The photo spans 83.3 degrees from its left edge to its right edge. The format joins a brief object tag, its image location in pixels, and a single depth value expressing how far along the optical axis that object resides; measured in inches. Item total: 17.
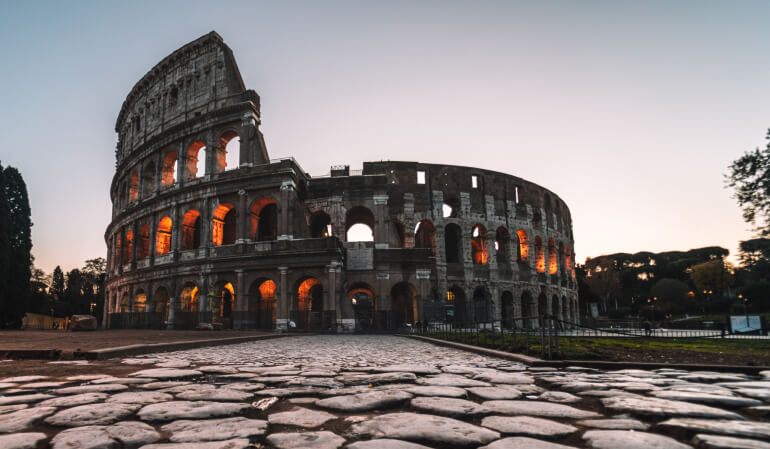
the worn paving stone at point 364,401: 98.0
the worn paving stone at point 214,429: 71.1
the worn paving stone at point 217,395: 105.6
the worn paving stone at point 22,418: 75.8
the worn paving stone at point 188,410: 86.1
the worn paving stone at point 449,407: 90.5
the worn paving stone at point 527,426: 73.5
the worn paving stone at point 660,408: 84.7
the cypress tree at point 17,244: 1095.0
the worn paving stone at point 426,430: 69.7
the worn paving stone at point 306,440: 67.0
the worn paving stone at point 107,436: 65.8
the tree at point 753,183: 642.2
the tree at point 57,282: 2628.0
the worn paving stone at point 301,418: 83.5
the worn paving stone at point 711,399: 96.7
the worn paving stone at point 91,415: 80.7
